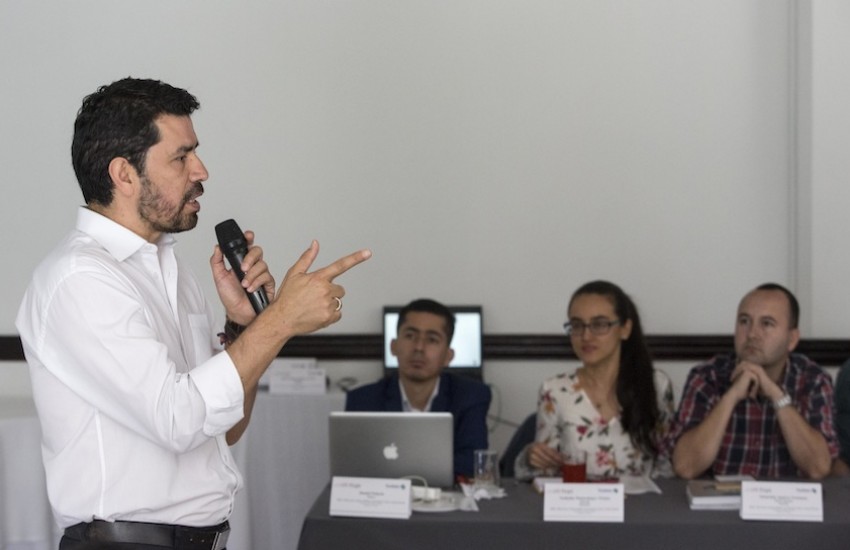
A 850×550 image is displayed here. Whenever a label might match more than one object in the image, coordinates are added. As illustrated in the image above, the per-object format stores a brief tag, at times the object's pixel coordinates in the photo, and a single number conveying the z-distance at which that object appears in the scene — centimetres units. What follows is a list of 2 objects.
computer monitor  504
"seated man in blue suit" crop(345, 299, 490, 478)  400
